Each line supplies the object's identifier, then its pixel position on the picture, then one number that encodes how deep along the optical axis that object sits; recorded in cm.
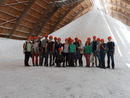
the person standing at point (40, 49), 764
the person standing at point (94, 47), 759
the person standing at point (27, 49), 722
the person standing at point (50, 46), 732
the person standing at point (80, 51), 774
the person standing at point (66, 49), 748
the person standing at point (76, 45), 778
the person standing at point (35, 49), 750
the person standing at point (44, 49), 742
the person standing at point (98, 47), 733
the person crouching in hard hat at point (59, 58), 727
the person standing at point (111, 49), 710
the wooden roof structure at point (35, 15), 2205
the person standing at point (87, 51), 765
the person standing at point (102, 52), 710
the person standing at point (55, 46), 751
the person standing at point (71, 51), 742
